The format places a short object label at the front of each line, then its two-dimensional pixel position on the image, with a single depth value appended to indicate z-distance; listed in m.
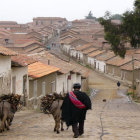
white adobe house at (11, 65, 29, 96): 18.48
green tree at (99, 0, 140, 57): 30.48
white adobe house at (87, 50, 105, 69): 76.31
